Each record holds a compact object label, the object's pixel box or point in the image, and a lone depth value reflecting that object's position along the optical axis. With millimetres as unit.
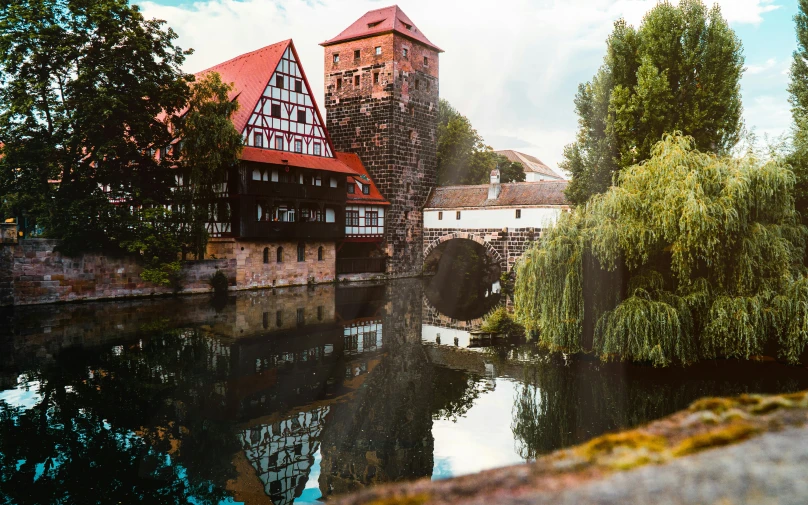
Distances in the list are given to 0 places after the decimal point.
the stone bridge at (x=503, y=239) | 33844
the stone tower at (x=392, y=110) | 36531
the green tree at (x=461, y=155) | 43500
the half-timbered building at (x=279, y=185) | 28078
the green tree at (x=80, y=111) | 21562
